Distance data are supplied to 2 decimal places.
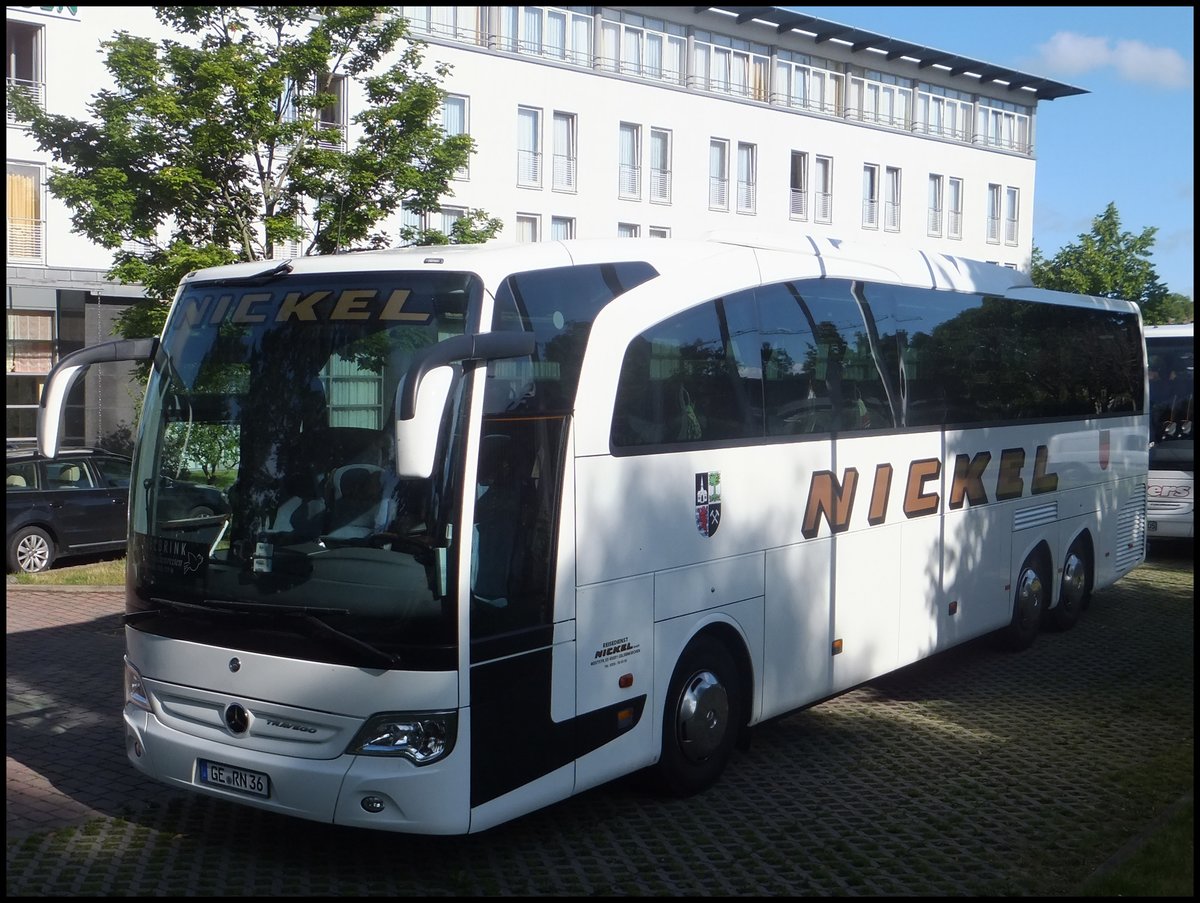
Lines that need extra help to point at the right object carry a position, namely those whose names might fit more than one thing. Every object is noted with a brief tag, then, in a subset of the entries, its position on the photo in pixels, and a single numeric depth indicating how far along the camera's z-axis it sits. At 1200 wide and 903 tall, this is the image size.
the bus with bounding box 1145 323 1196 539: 19.12
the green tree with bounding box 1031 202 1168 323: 43.66
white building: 32.56
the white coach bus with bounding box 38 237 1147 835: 6.12
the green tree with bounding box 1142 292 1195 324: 44.44
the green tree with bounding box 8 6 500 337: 15.80
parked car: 17.94
